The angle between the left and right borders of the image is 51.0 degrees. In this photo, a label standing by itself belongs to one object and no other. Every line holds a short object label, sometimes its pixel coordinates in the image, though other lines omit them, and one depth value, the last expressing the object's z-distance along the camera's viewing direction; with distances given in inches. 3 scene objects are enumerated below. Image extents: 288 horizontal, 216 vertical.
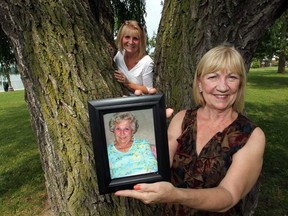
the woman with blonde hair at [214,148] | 53.4
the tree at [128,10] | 182.0
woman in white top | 103.4
